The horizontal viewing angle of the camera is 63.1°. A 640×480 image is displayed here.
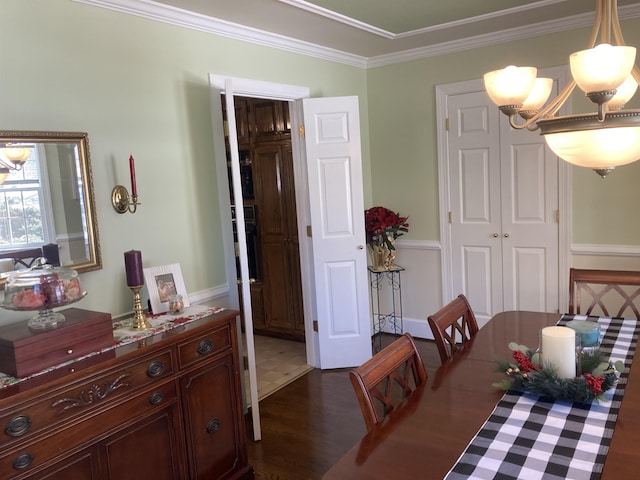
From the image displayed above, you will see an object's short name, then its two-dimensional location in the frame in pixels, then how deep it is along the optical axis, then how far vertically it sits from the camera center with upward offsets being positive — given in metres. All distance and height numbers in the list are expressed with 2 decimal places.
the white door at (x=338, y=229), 3.78 -0.28
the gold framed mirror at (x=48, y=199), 2.11 +0.04
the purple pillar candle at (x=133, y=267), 2.31 -0.28
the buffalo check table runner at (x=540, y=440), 1.24 -0.68
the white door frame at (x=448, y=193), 3.73 -0.09
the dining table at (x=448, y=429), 1.26 -0.68
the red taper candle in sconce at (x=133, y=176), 2.50 +0.13
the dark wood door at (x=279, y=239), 4.45 -0.39
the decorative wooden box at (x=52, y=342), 1.73 -0.47
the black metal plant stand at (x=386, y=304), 4.63 -1.04
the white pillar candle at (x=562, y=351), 1.61 -0.54
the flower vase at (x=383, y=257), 4.21 -0.55
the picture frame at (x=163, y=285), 2.54 -0.41
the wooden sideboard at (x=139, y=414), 1.66 -0.78
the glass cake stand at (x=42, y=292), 1.85 -0.30
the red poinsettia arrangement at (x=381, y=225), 4.09 -0.29
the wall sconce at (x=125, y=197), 2.52 +0.04
